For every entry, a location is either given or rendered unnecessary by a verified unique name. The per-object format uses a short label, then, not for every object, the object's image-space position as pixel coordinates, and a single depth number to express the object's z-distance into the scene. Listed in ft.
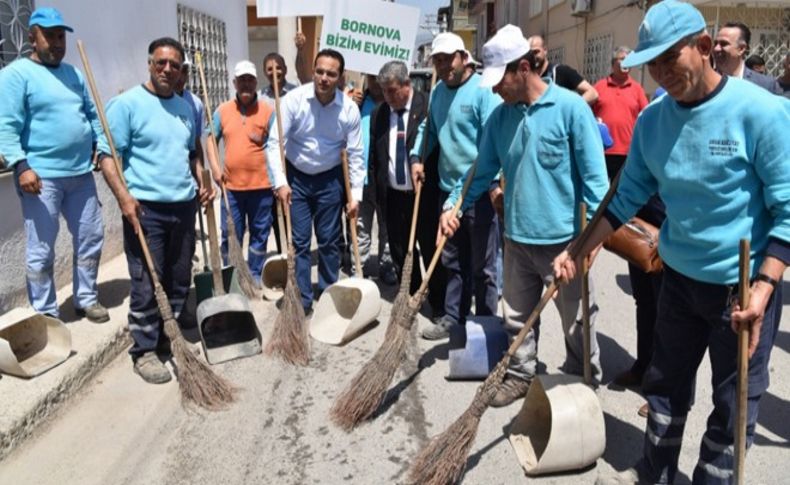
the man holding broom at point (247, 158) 17.99
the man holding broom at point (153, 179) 12.32
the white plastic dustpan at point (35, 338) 12.67
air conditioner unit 52.03
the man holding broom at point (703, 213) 6.70
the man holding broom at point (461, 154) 13.48
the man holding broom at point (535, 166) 9.98
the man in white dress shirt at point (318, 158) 15.11
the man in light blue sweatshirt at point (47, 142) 12.86
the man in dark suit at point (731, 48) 13.01
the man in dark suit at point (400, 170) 15.62
